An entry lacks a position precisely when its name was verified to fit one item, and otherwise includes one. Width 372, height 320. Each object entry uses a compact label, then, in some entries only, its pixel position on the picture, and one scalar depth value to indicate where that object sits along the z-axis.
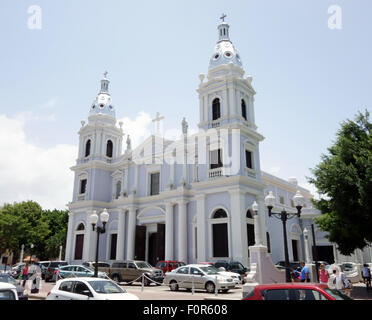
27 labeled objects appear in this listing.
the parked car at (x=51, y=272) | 26.95
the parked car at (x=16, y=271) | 33.02
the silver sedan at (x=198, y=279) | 17.47
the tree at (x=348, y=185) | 16.45
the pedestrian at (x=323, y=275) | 14.82
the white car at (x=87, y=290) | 9.48
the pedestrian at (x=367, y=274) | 18.61
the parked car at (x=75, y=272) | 21.97
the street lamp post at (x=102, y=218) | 17.81
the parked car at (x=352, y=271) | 25.47
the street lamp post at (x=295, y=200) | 13.08
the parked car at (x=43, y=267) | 28.62
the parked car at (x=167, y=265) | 24.80
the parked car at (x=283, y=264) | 26.81
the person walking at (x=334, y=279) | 13.99
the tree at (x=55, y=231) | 52.91
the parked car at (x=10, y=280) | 13.28
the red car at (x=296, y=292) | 7.21
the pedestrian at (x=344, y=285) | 13.30
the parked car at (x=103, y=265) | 26.83
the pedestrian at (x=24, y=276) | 19.67
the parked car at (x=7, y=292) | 6.87
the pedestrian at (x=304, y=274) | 14.95
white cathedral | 27.03
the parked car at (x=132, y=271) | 22.27
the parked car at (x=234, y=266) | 22.59
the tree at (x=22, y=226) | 49.44
